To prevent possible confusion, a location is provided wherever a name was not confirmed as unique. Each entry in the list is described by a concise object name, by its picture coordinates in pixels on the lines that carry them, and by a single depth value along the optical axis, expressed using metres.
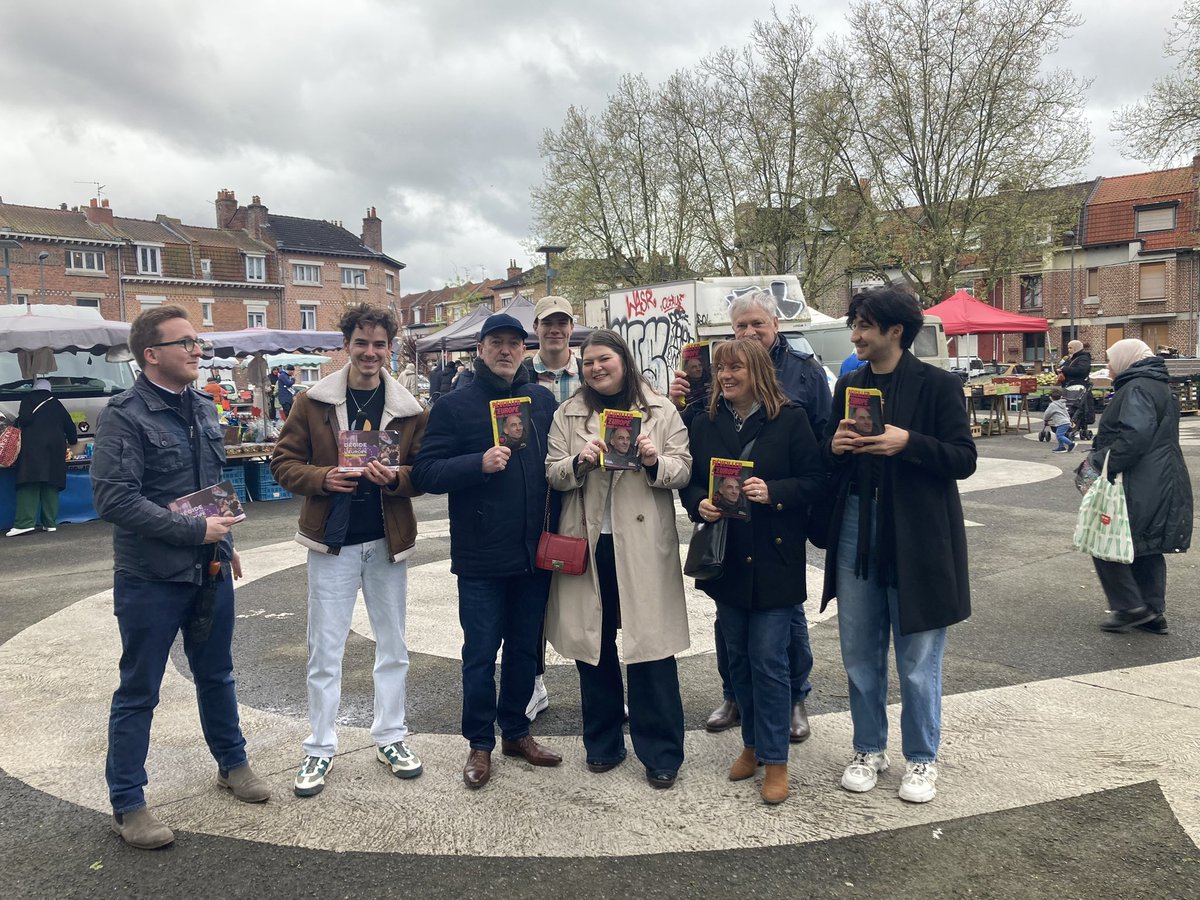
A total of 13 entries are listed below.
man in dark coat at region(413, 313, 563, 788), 3.74
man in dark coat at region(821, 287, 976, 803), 3.40
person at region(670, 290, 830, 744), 4.10
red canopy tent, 20.05
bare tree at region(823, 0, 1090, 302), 25.16
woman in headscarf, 5.57
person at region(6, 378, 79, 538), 10.41
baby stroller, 17.11
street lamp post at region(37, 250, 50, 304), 41.94
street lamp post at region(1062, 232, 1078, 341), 42.78
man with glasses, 3.25
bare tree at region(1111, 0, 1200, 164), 21.75
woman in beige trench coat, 3.68
